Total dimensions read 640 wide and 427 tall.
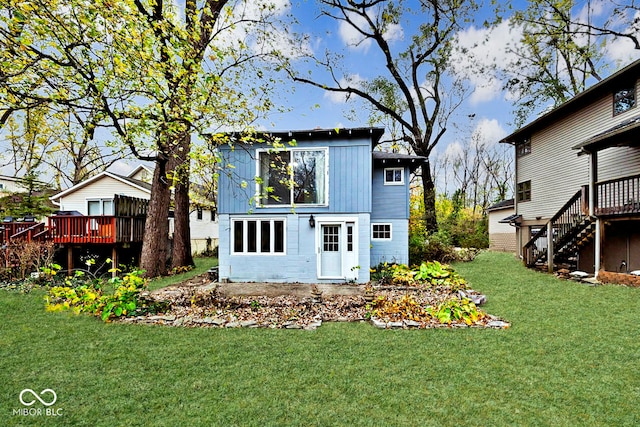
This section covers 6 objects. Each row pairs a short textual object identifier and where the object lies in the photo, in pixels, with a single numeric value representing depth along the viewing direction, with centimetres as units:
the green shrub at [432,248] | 1397
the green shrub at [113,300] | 605
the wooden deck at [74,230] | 1112
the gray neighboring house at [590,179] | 955
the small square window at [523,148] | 1585
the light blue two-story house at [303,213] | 974
